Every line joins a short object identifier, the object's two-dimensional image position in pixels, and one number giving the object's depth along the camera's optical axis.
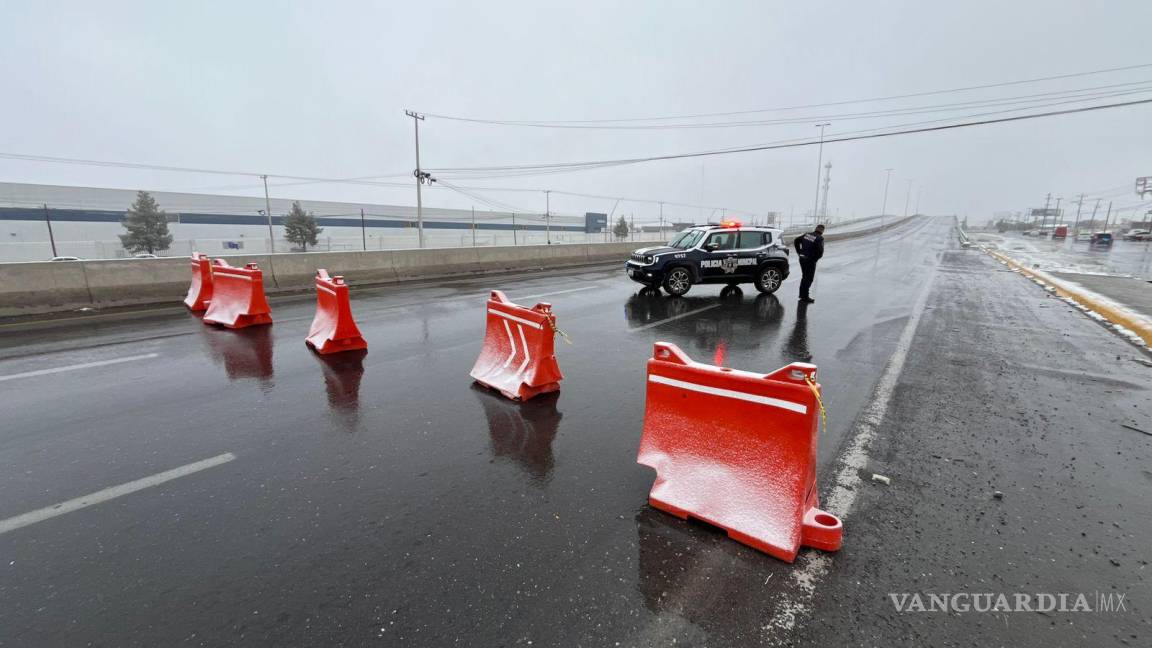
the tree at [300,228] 45.66
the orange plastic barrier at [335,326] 6.76
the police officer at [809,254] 11.48
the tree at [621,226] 60.67
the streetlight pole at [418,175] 33.59
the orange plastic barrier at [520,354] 5.21
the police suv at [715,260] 12.00
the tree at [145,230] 38.38
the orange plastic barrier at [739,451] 2.86
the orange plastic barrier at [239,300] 8.25
